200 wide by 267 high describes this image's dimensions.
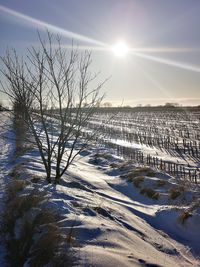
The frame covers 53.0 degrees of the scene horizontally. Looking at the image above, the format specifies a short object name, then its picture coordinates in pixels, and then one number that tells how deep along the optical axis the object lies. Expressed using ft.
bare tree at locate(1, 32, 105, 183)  18.36
